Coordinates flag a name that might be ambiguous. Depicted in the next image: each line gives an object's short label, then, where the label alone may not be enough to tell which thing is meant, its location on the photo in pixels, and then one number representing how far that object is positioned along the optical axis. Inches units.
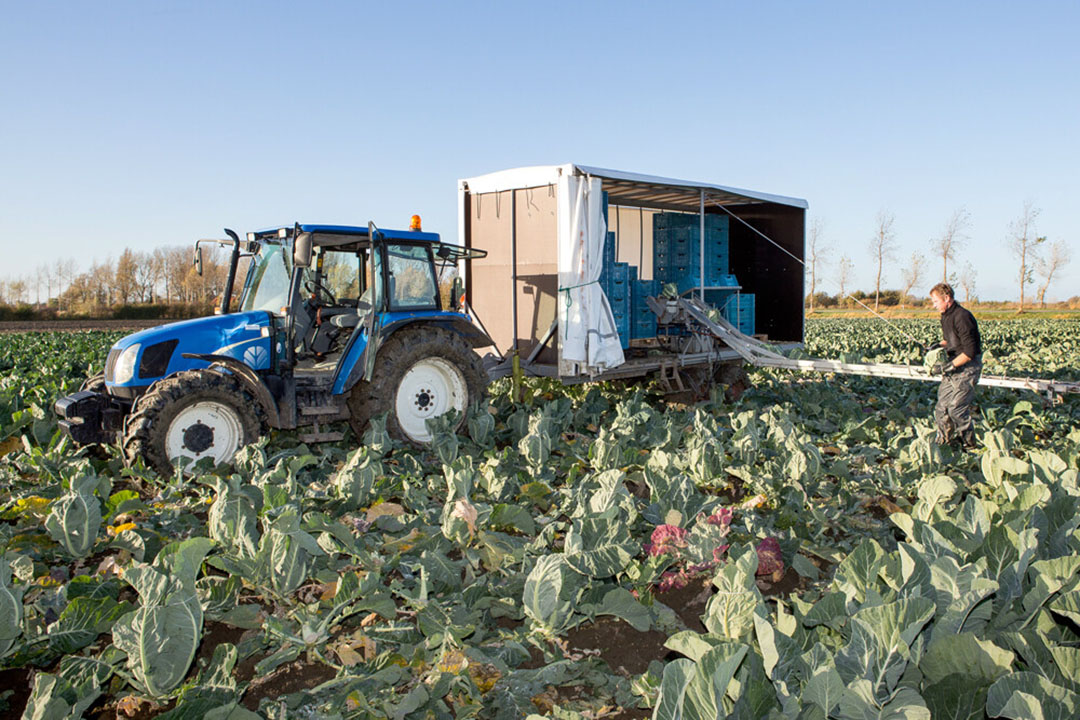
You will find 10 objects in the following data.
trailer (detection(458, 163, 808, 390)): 306.2
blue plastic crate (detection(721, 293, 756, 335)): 410.9
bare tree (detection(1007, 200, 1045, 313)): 2480.3
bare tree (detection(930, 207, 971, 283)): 2492.6
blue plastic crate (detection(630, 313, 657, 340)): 372.5
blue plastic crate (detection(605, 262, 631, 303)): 345.1
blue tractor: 217.9
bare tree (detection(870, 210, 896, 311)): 2485.2
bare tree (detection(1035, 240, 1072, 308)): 2481.9
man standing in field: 260.5
